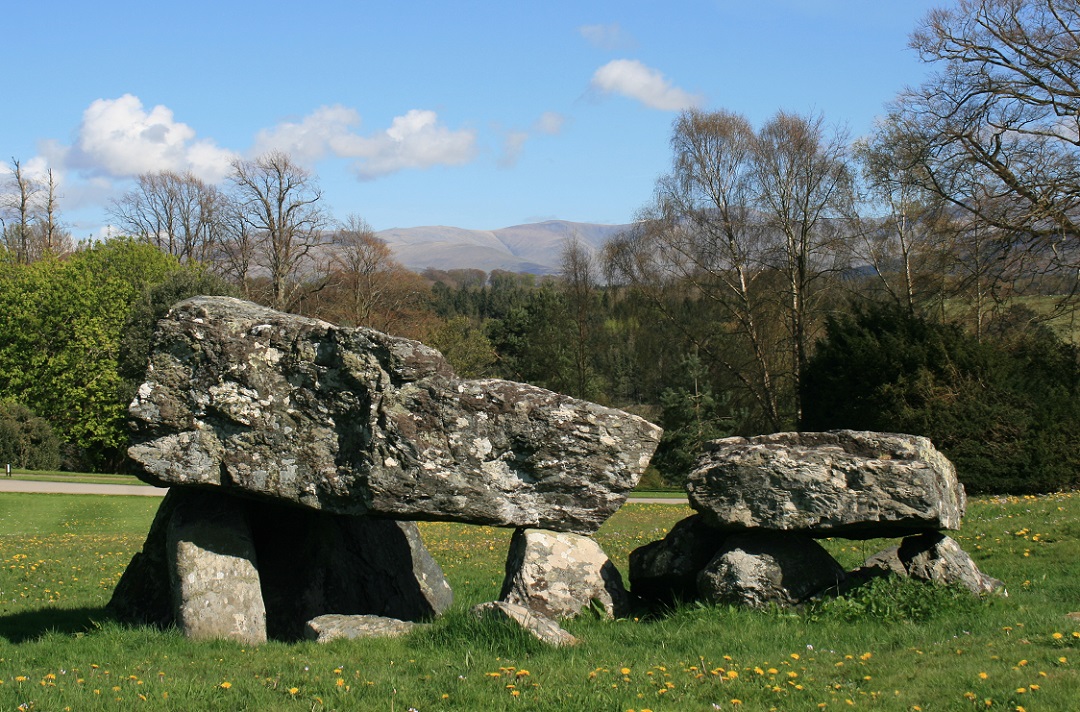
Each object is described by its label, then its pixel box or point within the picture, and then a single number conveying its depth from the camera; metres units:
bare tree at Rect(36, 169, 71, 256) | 73.56
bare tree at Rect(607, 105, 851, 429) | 46.59
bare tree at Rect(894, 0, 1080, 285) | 30.14
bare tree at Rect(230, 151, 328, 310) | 63.06
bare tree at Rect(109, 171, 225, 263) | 73.31
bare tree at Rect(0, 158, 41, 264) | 71.77
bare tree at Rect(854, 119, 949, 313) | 34.00
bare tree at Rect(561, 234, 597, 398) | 65.31
